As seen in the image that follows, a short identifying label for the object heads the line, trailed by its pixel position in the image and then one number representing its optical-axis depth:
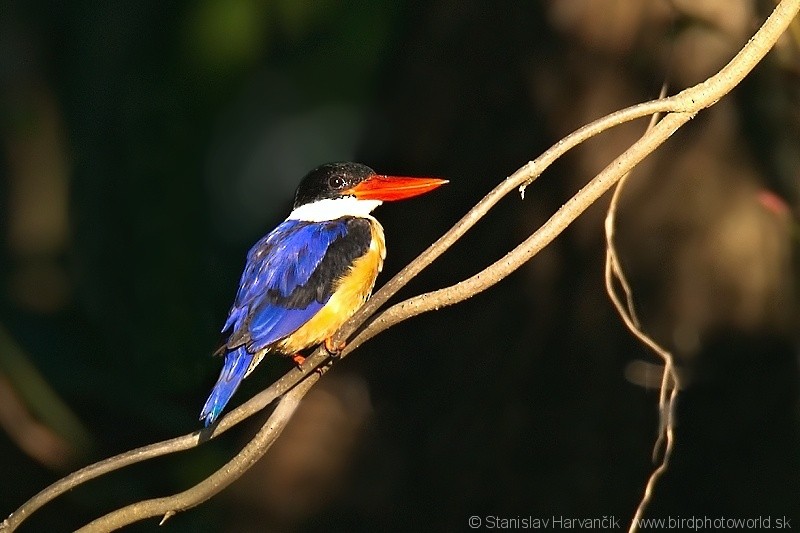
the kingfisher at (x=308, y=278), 6.79
